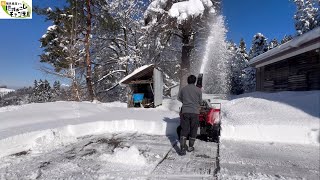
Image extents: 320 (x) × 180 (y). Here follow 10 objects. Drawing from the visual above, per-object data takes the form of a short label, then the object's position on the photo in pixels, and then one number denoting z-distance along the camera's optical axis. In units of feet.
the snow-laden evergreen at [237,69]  126.52
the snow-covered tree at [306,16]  102.12
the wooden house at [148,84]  50.31
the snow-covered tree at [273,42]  157.73
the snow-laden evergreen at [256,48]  120.59
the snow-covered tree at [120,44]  76.82
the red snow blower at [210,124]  23.50
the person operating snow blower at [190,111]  20.01
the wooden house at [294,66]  34.78
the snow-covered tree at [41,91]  159.43
